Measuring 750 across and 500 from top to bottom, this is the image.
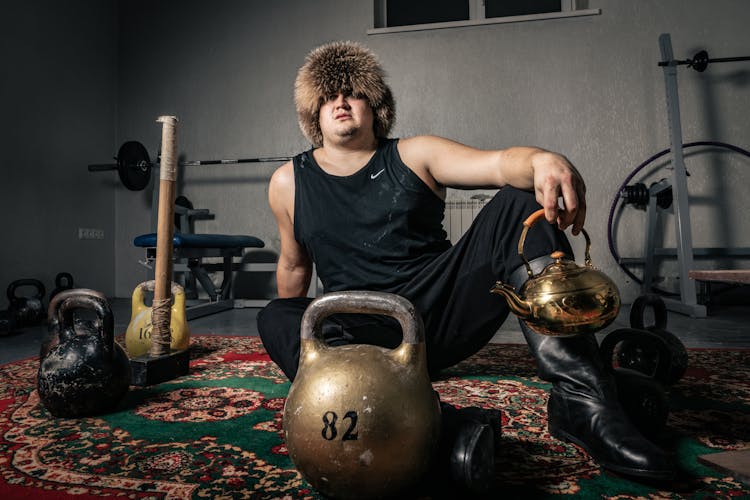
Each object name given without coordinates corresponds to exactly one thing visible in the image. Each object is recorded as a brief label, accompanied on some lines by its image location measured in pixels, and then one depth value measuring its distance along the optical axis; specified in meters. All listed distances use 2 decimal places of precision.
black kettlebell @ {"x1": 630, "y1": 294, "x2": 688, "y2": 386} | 1.46
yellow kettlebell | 1.82
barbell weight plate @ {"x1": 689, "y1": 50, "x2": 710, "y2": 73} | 3.74
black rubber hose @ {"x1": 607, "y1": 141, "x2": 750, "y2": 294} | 4.01
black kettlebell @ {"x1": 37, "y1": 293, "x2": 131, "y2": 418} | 1.25
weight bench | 3.46
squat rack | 3.44
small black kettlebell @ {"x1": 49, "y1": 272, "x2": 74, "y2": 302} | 3.92
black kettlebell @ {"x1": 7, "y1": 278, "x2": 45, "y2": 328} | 3.02
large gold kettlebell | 0.71
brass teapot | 0.81
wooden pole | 1.63
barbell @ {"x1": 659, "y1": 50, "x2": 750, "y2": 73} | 3.62
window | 4.42
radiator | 4.26
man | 0.98
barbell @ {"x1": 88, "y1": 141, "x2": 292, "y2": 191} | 4.18
